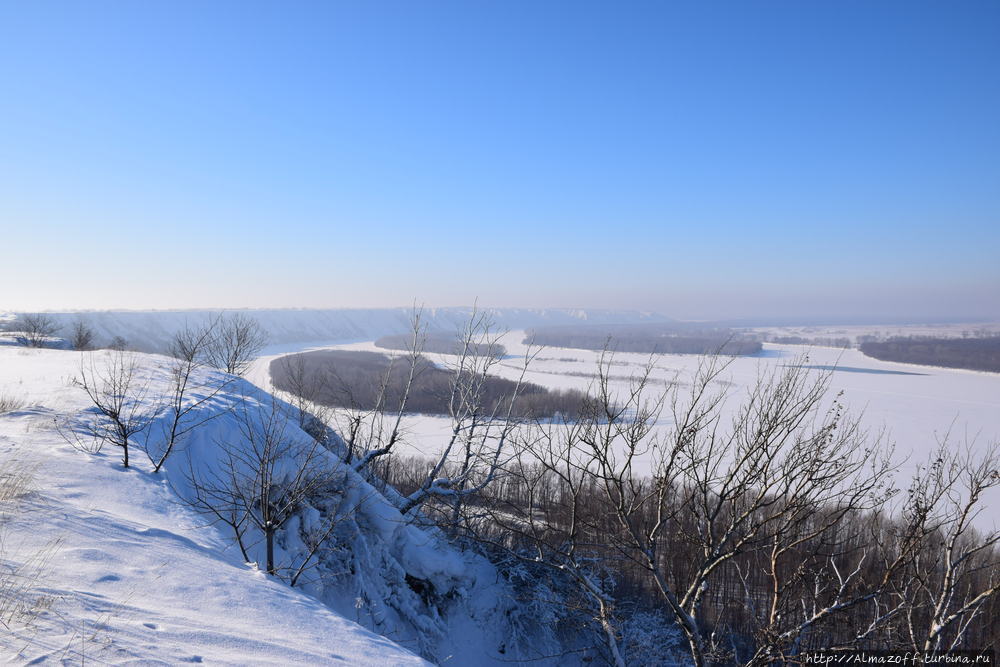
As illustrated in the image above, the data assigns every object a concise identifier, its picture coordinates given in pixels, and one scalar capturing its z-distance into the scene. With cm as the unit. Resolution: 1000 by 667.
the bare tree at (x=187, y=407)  821
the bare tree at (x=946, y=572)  489
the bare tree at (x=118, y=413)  778
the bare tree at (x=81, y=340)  2458
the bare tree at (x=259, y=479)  647
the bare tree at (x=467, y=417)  1056
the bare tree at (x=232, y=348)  1864
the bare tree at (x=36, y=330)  2353
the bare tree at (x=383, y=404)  1083
